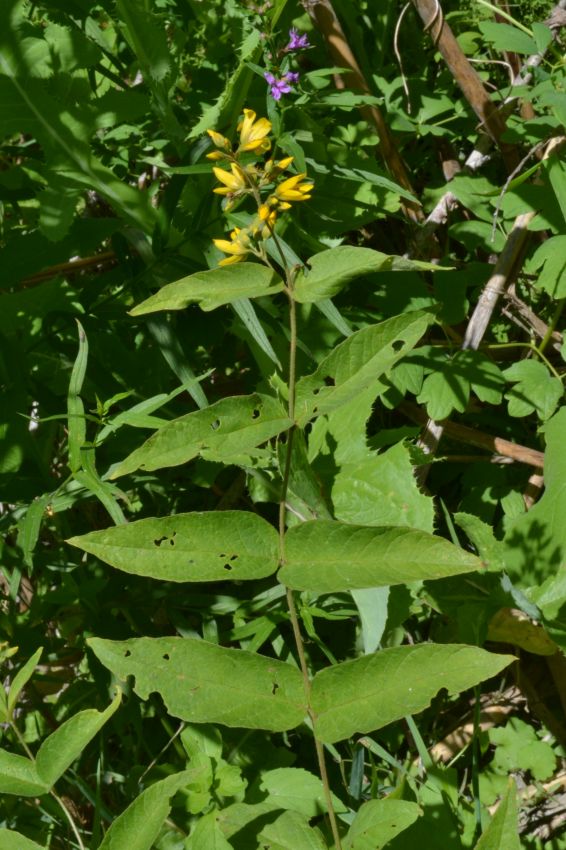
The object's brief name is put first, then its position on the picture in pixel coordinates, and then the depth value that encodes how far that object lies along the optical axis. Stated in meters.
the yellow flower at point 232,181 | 0.88
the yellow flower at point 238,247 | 0.87
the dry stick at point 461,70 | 1.13
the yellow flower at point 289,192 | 0.90
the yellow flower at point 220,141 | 0.89
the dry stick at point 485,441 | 1.16
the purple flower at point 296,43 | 1.05
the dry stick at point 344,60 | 1.14
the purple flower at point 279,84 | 1.02
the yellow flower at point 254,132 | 0.93
